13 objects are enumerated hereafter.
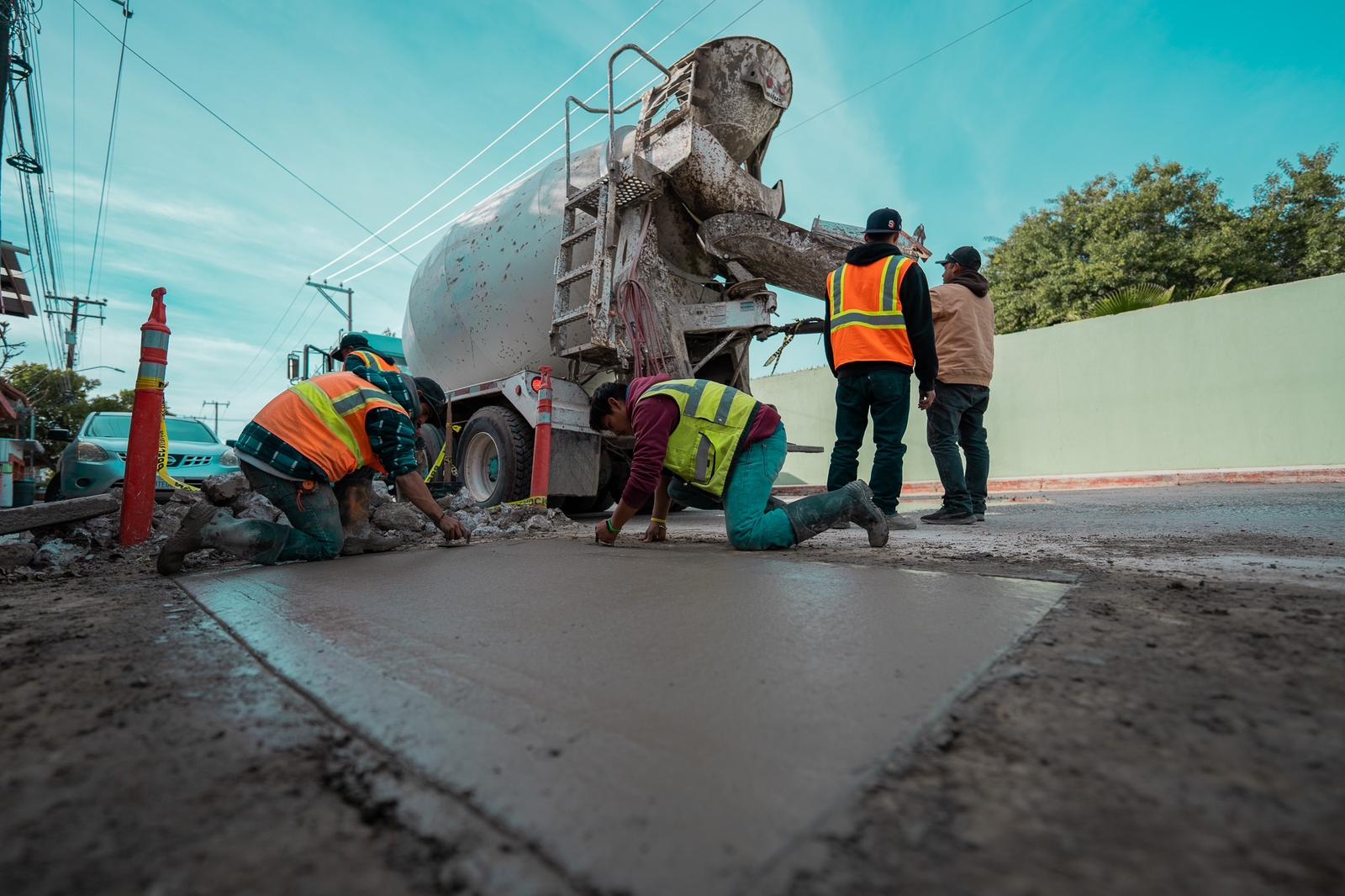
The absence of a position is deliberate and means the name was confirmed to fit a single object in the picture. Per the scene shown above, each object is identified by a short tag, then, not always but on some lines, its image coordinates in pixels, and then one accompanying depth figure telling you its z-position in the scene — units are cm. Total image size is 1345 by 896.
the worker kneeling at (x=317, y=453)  286
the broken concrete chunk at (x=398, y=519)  396
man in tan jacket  388
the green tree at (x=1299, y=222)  1364
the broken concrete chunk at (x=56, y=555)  296
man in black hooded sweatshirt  327
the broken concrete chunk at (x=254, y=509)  409
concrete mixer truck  479
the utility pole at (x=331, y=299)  2495
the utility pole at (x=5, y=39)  646
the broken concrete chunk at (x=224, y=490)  404
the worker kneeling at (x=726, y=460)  270
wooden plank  296
